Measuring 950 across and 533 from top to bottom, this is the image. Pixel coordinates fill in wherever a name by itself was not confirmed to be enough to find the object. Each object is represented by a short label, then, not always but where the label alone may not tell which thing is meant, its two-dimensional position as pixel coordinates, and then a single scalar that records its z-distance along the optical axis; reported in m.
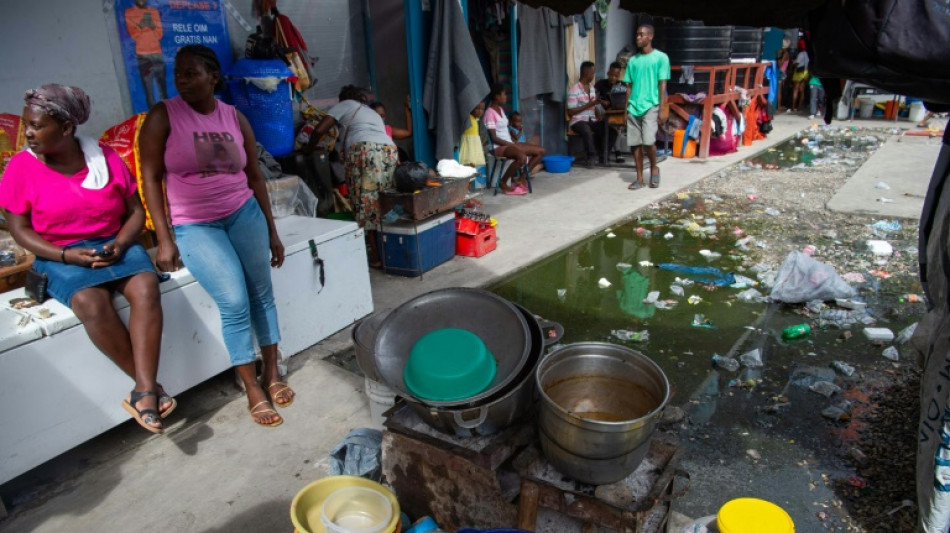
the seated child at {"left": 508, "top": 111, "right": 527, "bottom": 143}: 8.70
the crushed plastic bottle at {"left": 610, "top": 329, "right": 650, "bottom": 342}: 4.37
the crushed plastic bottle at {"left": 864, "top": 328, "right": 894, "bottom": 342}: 4.14
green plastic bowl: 2.08
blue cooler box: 5.41
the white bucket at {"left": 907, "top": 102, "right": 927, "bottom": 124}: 13.80
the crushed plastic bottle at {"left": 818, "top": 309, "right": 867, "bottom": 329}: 4.44
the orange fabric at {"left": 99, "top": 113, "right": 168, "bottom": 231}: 3.85
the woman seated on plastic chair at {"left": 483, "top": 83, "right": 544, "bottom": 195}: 8.19
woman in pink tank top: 3.06
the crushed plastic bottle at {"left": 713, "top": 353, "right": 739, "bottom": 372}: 3.91
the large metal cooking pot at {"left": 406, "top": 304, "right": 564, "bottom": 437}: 2.11
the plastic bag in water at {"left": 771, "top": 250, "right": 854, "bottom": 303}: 4.75
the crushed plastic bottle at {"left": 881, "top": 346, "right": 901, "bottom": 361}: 3.92
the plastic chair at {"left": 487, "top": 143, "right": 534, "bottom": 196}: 8.41
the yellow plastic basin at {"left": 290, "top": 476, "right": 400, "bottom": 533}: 2.15
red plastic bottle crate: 5.98
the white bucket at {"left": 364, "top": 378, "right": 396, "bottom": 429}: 2.87
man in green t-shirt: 8.04
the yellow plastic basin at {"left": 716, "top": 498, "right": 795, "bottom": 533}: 1.87
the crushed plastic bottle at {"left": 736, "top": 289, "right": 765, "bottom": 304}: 4.95
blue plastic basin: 9.76
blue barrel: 5.04
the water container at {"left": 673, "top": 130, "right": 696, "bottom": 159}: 10.70
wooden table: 10.25
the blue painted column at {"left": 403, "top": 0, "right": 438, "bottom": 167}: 6.95
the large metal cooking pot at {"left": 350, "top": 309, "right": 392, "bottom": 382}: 2.65
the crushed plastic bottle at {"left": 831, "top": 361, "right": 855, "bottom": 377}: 3.78
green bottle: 4.27
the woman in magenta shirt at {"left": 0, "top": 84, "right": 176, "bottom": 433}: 2.88
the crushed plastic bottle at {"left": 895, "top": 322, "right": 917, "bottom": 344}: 4.10
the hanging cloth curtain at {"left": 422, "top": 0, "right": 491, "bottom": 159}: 7.01
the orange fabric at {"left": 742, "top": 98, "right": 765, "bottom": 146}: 11.87
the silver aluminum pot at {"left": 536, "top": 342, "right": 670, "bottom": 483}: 1.97
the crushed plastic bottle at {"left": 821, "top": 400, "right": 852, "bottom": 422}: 3.34
